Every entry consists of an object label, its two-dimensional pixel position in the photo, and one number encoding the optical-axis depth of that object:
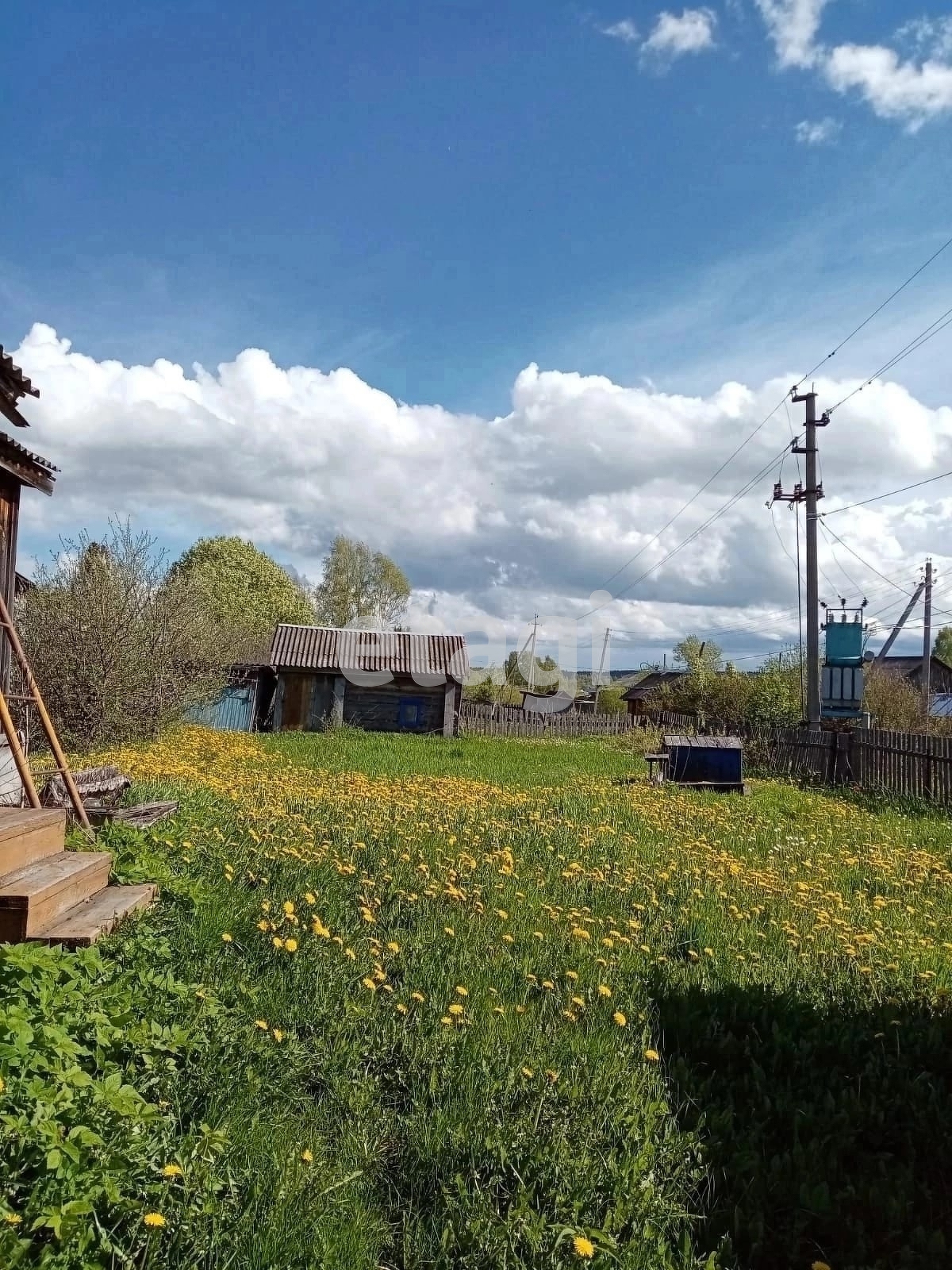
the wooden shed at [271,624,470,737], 27.64
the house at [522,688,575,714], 45.00
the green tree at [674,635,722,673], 55.84
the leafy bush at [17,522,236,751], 16.55
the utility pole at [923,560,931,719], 31.05
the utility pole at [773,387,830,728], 17.95
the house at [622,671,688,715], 49.81
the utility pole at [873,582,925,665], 31.62
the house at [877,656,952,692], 55.20
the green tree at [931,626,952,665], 79.67
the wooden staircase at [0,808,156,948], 3.80
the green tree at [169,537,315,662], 44.94
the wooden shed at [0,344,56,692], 8.59
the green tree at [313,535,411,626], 51.12
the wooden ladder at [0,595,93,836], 5.23
